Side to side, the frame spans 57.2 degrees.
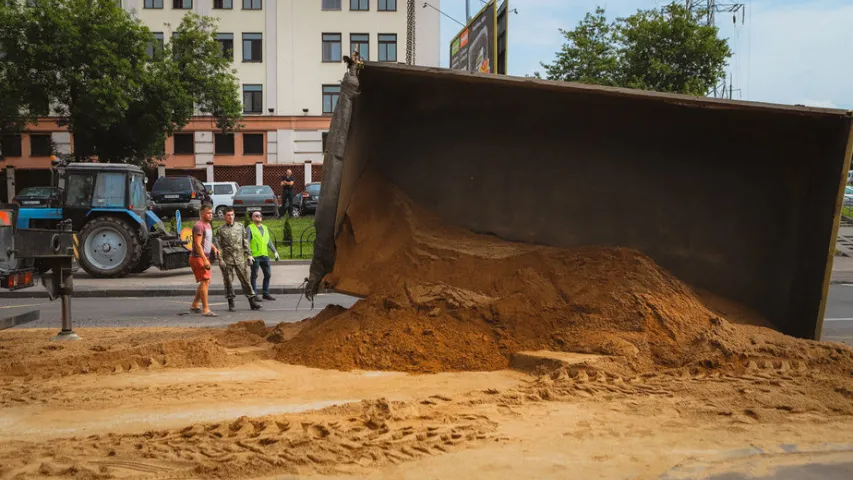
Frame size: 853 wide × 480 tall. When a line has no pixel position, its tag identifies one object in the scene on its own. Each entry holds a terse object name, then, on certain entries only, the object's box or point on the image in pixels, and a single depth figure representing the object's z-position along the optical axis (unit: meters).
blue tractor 16.53
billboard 18.39
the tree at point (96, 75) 29.56
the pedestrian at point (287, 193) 29.27
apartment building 40.97
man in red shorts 11.96
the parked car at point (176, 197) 29.33
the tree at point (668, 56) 30.66
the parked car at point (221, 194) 31.97
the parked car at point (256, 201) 30.17
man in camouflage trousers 12.48
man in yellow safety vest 13.64
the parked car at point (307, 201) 30.30
